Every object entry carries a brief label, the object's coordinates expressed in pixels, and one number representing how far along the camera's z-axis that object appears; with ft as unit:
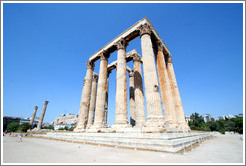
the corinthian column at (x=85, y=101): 55.21
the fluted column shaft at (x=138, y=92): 50.49
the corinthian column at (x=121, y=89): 40.76
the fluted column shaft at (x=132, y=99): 60.79
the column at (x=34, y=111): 171.12
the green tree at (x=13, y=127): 250.82
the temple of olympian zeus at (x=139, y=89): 34.73
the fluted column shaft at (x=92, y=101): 64.54
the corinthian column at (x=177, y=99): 47.58
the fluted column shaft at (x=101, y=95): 47.03
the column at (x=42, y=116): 139.17
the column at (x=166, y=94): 42.76
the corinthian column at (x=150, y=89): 30.58
